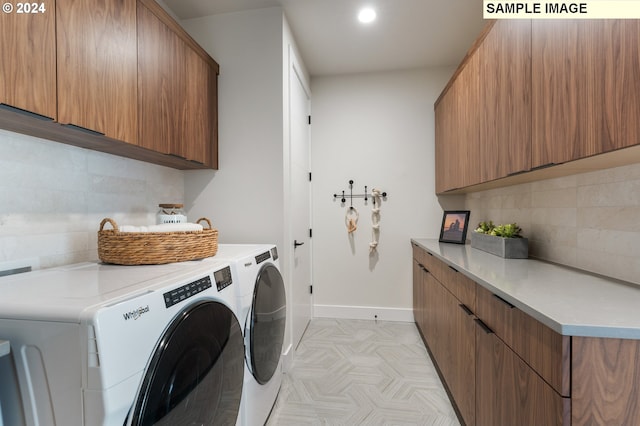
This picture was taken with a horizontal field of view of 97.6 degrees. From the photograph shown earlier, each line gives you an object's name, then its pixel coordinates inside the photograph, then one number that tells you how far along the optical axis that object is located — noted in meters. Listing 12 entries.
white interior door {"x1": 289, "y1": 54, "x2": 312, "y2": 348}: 2.31
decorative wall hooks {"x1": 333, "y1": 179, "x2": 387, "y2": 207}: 3.05
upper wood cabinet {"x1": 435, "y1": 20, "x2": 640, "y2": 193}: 0.86
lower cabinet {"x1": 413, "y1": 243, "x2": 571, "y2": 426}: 0.82
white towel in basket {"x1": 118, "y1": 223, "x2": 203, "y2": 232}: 1.24
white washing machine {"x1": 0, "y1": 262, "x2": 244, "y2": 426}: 0.61
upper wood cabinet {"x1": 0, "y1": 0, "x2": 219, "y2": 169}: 0.91
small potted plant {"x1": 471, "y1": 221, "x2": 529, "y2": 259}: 1.69
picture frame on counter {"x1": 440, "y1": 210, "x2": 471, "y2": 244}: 2.51
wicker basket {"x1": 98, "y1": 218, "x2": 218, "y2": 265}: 1.17
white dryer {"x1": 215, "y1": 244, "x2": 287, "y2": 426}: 1.26
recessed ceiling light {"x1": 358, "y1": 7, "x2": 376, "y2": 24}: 2.07
